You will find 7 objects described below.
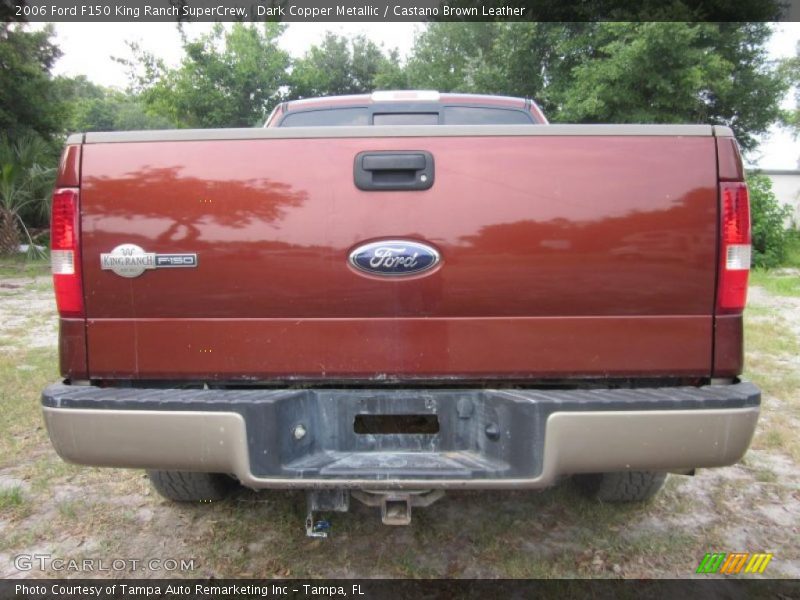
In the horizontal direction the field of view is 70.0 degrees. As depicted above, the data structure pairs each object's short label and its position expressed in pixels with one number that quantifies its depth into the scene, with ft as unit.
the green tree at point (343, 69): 63.87
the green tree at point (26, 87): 42.88
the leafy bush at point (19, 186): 37.27
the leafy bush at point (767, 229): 38.81
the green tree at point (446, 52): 60.29
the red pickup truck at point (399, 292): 5.77
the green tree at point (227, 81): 60.23
